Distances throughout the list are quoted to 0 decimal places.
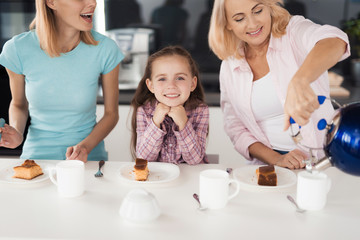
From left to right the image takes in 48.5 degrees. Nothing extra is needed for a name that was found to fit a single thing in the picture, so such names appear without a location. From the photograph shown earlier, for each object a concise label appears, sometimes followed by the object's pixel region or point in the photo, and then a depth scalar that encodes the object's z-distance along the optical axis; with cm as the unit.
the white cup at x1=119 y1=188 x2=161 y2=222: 93
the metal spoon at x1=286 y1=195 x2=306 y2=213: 102
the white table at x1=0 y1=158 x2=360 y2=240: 91
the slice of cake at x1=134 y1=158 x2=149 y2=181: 122
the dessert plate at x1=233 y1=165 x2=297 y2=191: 116
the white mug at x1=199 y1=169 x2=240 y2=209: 101
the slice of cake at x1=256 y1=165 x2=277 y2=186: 118
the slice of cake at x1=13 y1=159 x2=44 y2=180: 121
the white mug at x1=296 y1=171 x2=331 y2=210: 101
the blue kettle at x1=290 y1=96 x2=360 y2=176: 92
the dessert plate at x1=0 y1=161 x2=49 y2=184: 118
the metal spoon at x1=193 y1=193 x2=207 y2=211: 103
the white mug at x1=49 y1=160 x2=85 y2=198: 109
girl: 149
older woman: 153
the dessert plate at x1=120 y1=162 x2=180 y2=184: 121
